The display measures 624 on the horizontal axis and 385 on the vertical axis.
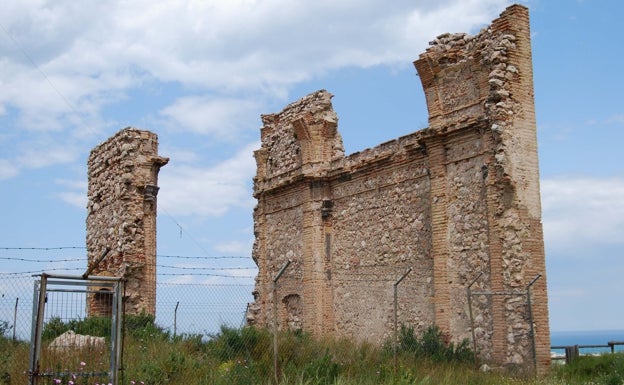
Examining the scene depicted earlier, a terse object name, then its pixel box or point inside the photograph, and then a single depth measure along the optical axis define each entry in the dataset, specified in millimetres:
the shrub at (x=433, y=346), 14727
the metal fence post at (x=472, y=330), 13866
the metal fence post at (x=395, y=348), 12345
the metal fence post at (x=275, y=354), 10891
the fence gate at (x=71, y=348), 8797
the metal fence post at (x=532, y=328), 13586
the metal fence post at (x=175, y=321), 15080
